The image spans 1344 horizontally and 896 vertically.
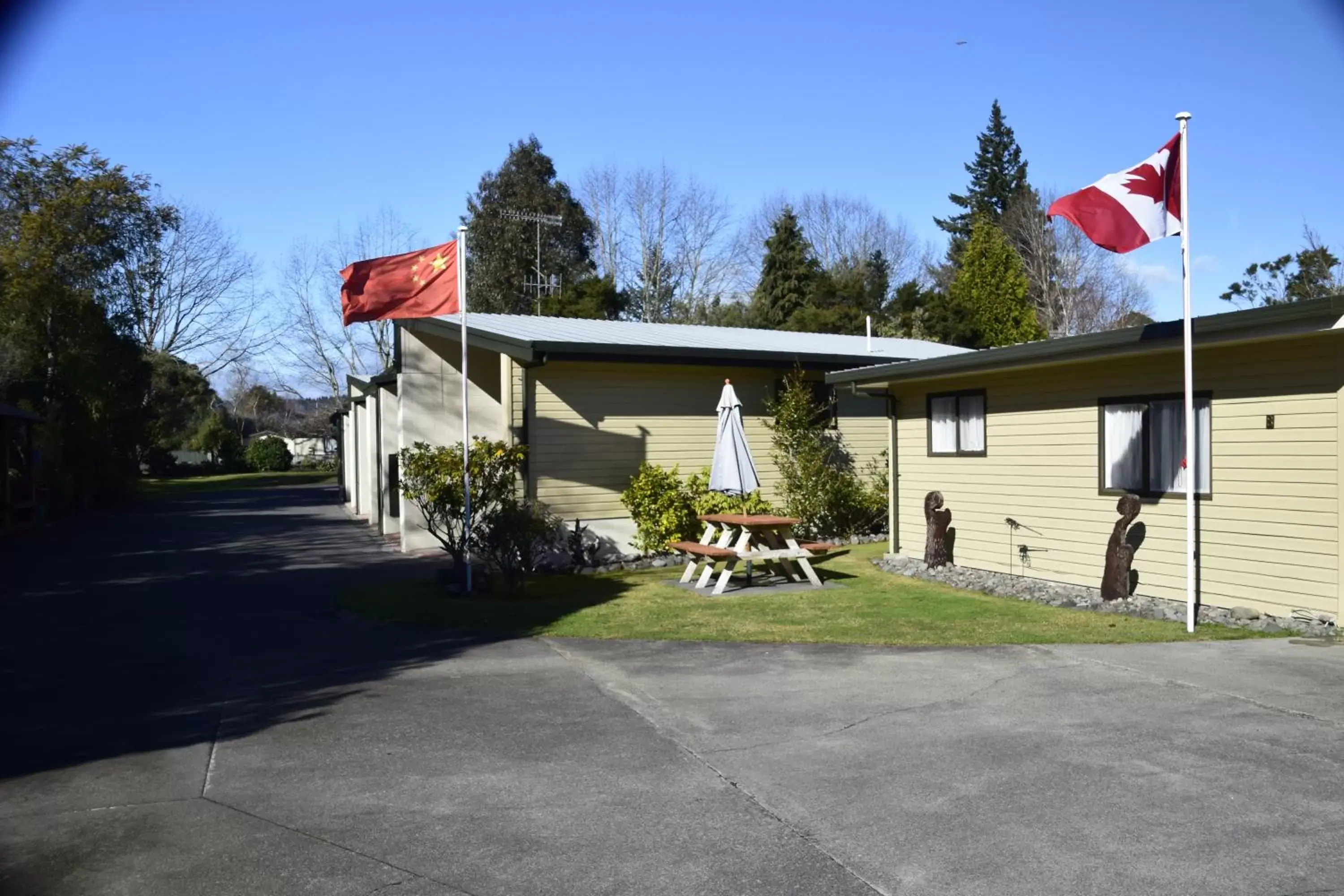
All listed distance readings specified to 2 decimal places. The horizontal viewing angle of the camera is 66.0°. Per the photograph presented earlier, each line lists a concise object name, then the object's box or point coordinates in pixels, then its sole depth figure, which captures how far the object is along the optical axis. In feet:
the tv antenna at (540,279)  136.05
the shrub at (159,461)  169.78
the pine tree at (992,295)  120.98
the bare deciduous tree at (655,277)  150.51
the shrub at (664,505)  50.42
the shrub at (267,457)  190.39
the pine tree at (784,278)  136.15
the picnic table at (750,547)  41.14
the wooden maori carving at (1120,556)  35.78
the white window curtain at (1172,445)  34.37
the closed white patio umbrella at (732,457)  44.83
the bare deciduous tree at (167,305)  136.05
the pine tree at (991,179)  166.81
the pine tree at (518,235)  137.59
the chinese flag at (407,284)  41.93
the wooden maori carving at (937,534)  45.96
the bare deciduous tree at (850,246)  161.27
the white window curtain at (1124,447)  37.06
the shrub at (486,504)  41.39
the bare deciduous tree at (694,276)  153.79
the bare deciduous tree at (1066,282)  133.18
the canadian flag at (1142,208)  31.86
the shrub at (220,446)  190.80
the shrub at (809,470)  55.21
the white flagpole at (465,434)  41.42
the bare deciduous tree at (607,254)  151.53
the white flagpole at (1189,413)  31.63
